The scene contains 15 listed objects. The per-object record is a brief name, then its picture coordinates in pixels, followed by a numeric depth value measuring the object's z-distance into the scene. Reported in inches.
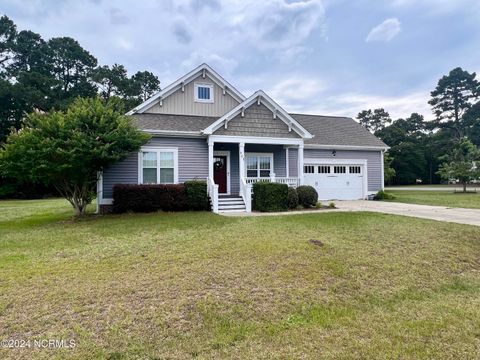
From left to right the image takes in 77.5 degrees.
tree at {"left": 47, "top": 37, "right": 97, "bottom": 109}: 1702.8
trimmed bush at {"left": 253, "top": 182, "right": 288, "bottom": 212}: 508.1
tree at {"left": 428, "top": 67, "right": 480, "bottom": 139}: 2139.5
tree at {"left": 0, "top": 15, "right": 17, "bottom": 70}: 1608.0
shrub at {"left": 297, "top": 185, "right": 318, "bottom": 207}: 545.3
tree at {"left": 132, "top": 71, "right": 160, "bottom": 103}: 1860.2
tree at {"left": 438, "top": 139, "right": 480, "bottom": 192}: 1099.3
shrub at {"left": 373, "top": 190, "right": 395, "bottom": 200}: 745.6
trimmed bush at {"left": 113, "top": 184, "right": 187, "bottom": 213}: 486.9
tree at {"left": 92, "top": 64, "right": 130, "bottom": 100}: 1760.6
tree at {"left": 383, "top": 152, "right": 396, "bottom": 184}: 1206.3
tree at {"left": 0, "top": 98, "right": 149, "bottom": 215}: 405.1
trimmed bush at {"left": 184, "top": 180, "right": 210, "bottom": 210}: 508.1
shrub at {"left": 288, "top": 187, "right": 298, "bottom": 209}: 529.7
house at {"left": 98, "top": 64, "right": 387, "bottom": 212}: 537.3
